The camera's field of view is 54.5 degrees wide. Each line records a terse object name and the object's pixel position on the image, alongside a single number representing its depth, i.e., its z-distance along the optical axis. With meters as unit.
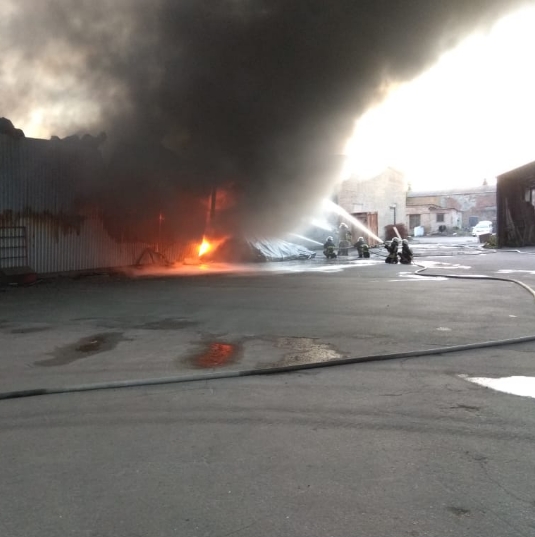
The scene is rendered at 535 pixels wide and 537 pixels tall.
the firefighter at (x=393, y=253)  16.28
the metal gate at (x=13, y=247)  12.16
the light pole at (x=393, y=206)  42.28
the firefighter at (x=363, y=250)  19.75
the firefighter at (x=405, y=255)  16.06
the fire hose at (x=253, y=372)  3.96
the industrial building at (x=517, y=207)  24.38
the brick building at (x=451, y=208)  51.19
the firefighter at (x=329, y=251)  20.17
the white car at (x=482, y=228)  41.09
